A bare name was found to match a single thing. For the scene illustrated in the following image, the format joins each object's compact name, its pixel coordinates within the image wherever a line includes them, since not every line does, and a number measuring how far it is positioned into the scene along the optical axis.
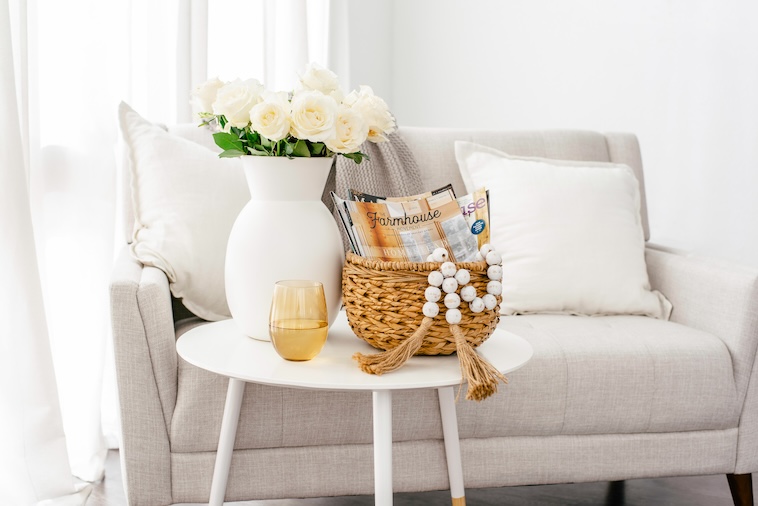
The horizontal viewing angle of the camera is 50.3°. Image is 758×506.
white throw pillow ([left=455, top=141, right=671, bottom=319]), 1.94
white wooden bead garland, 1.18
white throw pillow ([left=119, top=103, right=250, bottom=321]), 1.66
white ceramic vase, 1.29
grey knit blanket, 1.91
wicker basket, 1.17
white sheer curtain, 1.77
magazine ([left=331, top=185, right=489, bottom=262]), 1.33
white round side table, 1.11
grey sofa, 1.47
